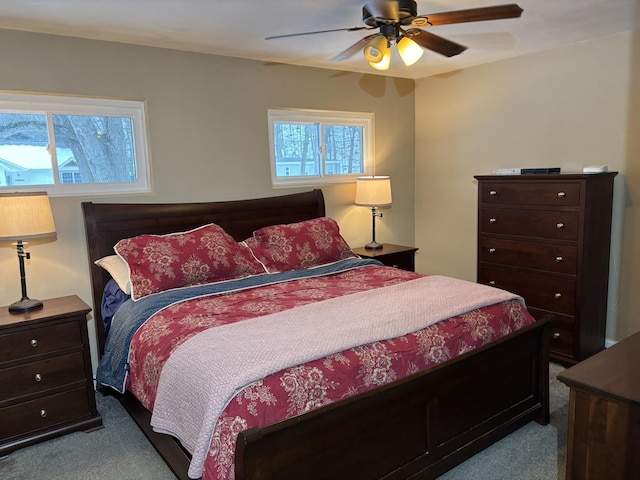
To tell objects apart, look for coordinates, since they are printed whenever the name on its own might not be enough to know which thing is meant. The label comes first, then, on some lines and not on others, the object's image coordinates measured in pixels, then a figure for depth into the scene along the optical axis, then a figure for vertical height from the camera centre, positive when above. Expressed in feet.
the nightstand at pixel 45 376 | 8.16 -3.37
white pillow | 9.36 -1.70
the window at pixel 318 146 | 13.38 +1.04
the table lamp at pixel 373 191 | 13.76 -0.38
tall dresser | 10.50 -1.77
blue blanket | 8.28 -2.36
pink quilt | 5.40 -2.46
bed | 5.33 -3.22
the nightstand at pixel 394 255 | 13.51 -2.25
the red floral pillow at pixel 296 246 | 11.16 -1.60
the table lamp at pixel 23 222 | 8.36 -0.58
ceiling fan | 7.04 +2.42
